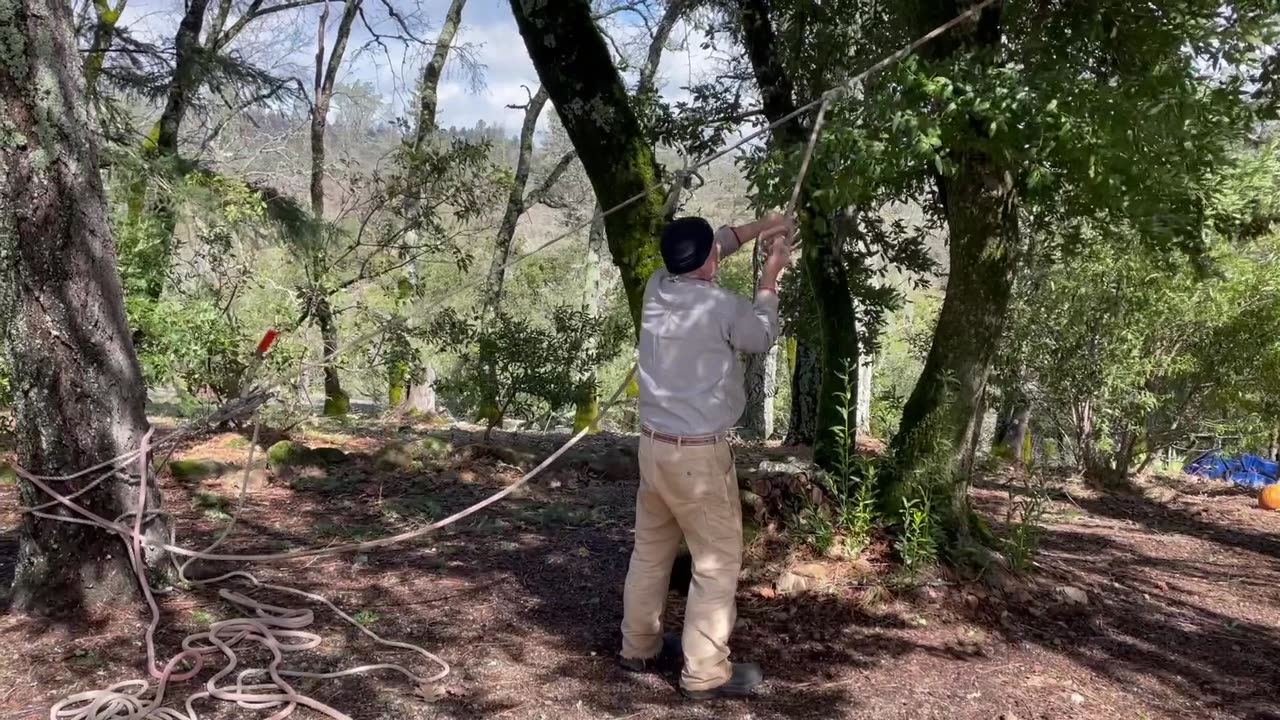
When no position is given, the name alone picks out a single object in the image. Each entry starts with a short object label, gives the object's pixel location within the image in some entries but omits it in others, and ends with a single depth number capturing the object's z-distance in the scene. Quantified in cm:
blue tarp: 992
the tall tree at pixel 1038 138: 334
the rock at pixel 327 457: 750
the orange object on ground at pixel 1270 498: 769
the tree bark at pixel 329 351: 1086
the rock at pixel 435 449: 800
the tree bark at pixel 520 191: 1580
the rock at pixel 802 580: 427
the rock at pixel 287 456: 722
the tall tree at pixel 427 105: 1418
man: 327
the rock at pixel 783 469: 478
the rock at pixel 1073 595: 436
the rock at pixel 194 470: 688
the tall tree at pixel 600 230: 689
